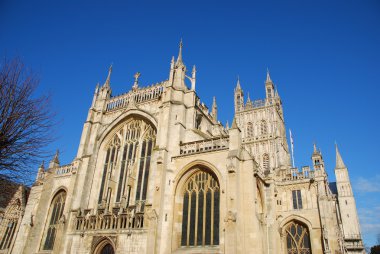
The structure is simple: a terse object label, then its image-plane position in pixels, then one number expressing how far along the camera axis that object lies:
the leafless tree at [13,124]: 9.69
